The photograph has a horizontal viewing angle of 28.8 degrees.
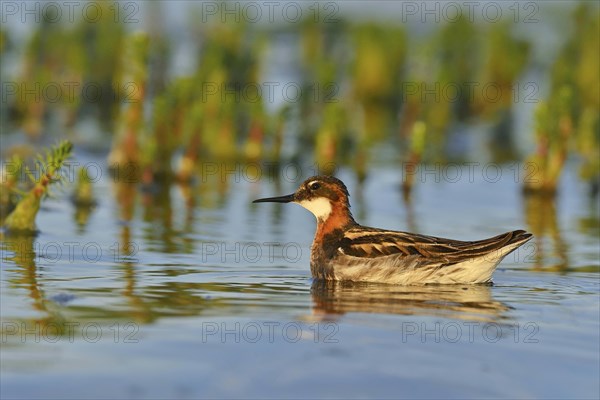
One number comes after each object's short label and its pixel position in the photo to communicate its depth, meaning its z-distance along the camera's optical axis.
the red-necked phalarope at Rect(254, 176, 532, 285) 10.07
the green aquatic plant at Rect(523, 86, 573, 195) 16.31
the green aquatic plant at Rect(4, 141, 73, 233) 11.22
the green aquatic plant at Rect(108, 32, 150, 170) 15.90
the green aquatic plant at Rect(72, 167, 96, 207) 14.05
